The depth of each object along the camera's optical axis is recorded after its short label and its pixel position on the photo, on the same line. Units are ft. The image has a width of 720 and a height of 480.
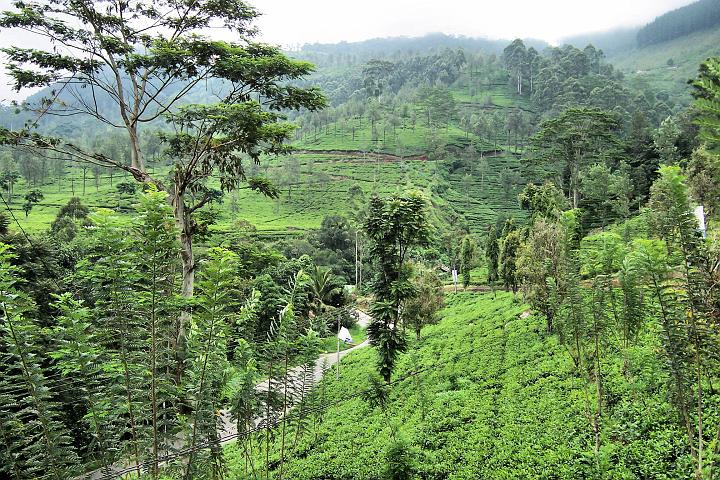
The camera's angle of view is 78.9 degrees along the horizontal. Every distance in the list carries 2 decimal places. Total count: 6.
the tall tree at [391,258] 42.22
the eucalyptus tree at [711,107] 14.62
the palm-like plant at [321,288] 100.17
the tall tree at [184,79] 32.78
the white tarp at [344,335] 70.39
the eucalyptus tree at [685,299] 17.17
